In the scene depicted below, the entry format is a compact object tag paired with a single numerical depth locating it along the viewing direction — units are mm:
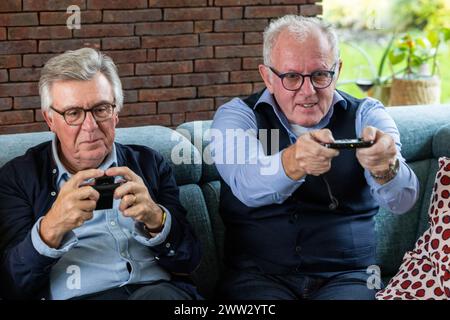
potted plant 3674
